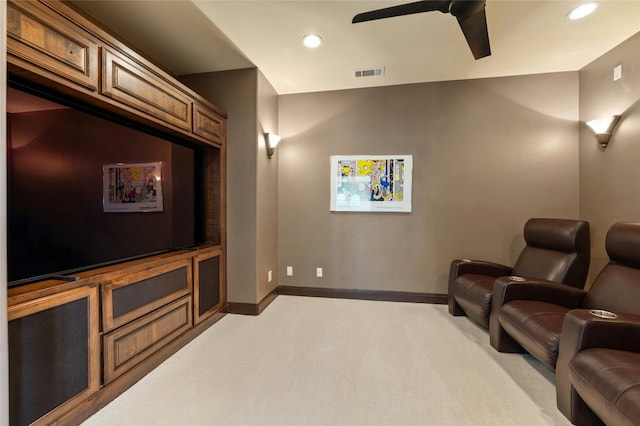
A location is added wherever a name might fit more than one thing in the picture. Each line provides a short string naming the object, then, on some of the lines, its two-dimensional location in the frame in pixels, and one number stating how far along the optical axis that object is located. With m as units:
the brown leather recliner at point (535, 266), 2.48
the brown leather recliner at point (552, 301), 1.85
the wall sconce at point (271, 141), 3.34
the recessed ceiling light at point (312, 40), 2.48
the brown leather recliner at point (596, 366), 1.26
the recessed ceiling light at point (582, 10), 2.12
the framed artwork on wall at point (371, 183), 3.50
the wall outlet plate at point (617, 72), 2.67
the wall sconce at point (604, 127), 2.71
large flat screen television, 1.42
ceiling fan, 1.62
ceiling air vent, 3.10
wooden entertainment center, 1.30
